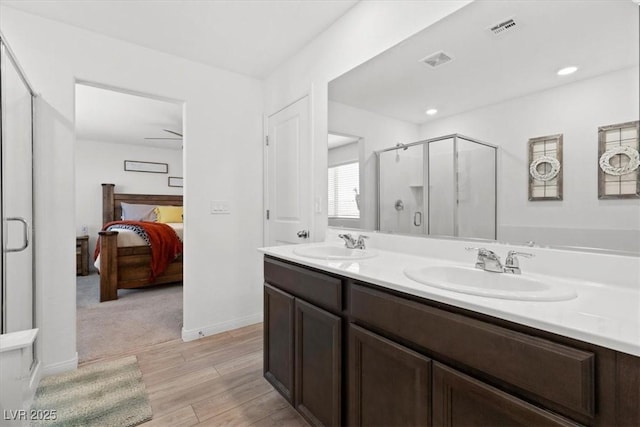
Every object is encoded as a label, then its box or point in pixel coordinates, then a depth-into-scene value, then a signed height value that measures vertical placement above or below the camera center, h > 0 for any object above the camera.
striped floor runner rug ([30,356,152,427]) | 1.54 -1.08
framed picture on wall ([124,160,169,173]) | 5.70 +0.94
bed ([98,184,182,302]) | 3.52 -0.69
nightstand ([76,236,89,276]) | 4.70 -0.69
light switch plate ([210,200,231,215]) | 2.65 +0.06
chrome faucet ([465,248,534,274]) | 1.08 -0.19
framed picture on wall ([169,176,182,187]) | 6.15 +0.69
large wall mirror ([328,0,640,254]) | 0.97 +0.38
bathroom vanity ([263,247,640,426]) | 0.63 -0.43
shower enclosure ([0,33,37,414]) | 1.43 +0.08
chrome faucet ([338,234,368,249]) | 1.77 -0.18
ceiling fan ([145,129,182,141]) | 4.74 +1.34
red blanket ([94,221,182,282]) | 3.85 -0.42
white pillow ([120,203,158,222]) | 5.30 +0.03
